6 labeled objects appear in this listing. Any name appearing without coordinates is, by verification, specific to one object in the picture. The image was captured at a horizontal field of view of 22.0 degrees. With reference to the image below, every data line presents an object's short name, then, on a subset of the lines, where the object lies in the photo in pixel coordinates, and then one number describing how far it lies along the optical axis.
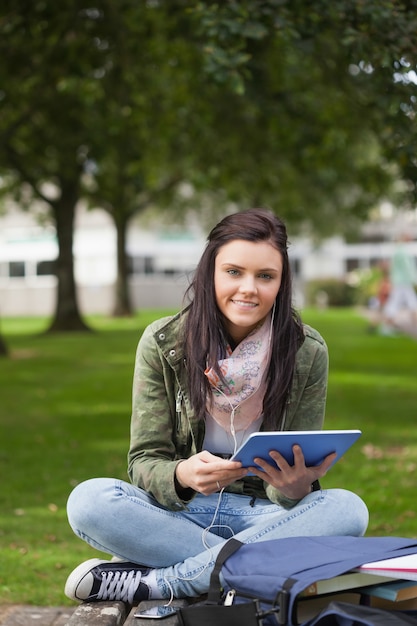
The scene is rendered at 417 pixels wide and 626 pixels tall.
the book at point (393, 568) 3.03
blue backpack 2.94
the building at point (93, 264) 48.38
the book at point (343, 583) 3.03
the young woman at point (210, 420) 3.58
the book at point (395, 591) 3.09
